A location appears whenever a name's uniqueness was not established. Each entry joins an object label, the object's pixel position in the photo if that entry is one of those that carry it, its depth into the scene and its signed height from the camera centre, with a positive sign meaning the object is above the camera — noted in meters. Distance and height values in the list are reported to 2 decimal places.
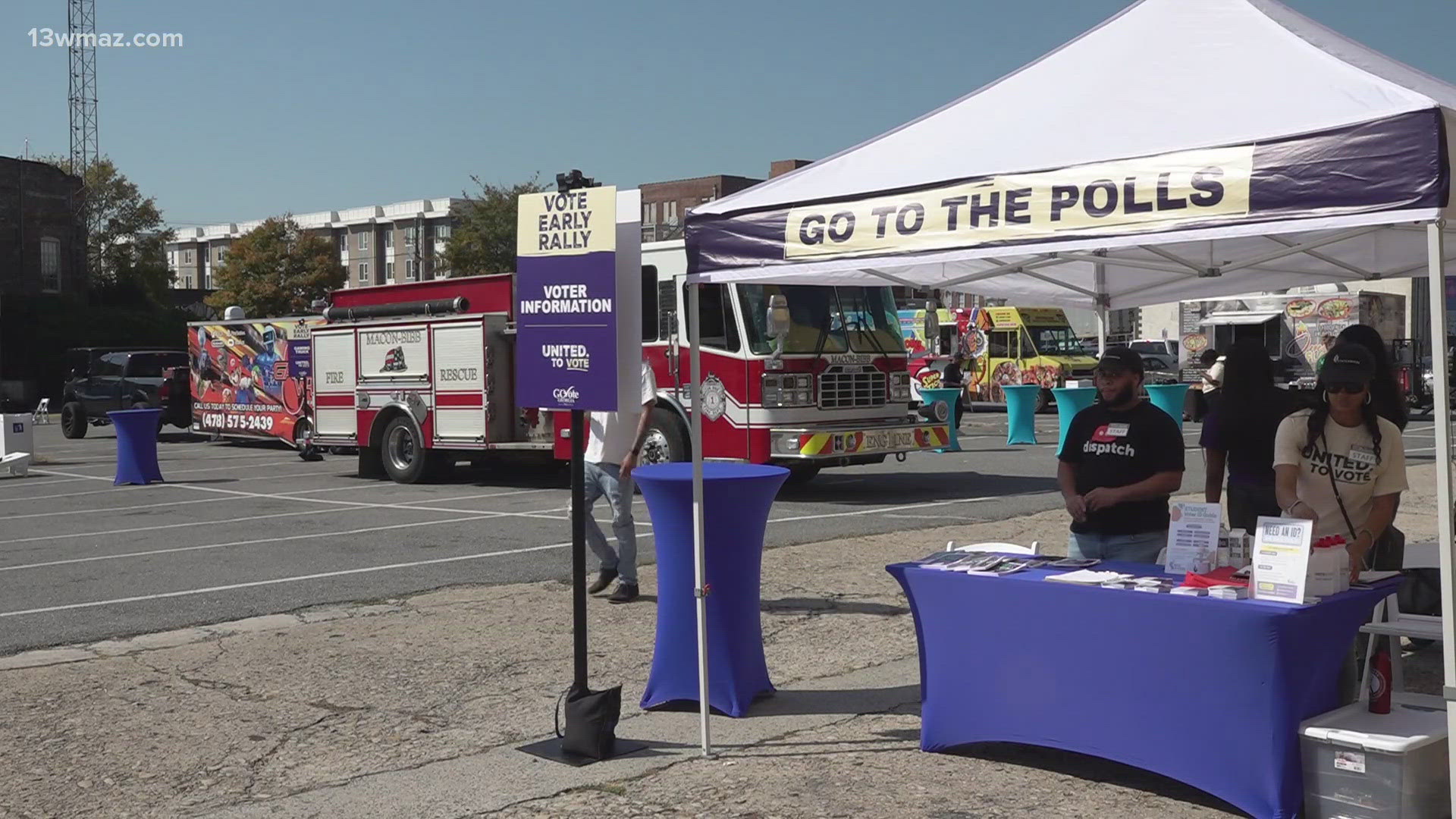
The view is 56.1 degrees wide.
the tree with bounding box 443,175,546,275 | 61.62 +6.43
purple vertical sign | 5.80 +0.33
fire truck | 14.70 -0.02
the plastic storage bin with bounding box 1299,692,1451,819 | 4.47 -1.31
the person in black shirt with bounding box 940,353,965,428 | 29.00 -0.05
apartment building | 109.00 +11.98
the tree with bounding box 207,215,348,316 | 73.75 +5.77
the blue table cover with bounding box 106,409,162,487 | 18.95 -0.92
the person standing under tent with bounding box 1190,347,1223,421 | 14.97 -0.06
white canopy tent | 4.28 +0.74
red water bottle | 4.86 -1.13
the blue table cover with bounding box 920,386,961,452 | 21.34 -0.35
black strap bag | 5.75 -1.47
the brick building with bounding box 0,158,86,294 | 53.72 +6.08
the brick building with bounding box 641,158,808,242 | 90.88 +12.44
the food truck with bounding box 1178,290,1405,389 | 30.97 +1.20
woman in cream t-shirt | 5.50 -0.38
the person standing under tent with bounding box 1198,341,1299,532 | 7.24 -0.31
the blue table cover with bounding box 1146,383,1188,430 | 20.36 -0.35
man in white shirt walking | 9.20 -0.66
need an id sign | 4.64 -0.64
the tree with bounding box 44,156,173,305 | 69.94 +7.76
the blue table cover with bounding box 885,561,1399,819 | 4.70 -1.11
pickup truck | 31.55 -0.12
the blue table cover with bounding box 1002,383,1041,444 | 23.92 -0.69
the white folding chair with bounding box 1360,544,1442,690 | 5.10 -0.99
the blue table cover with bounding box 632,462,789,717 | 6.43 -0.98
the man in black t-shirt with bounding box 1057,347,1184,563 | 6.14 -0.43
